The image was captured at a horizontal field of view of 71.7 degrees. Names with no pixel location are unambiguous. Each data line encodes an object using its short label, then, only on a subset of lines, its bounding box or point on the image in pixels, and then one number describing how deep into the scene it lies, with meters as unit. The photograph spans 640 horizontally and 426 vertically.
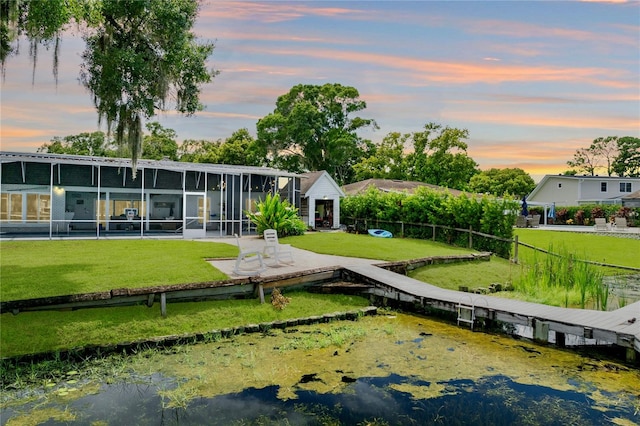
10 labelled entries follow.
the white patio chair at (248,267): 11.20
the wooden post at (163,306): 8.88
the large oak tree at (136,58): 10.61
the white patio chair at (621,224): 30.08
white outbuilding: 29.64
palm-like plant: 21.33
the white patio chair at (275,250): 12.79
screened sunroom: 20.73
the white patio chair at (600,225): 30.74
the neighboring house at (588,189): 42.56
